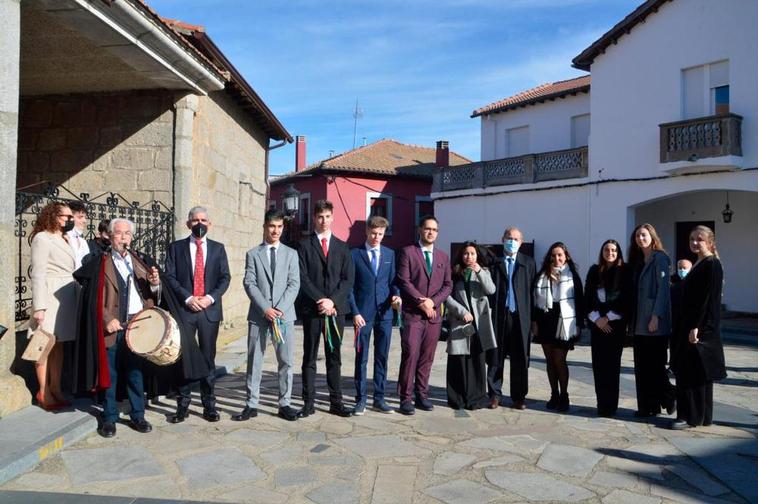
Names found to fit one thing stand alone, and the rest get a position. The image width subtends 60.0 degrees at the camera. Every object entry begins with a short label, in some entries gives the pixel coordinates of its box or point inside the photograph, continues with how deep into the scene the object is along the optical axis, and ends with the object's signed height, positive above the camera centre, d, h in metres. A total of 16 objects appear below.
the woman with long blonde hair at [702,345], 5.53 -0.69
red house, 29.78 +3.31
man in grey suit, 5.73 -0.38
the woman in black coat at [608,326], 5.97 -0.57
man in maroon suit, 6.02 -0.36
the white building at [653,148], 15.03 +3.01
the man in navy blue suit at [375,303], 5.96 -0.38
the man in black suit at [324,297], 5.83 -0.33
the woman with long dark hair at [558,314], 6.06 -0.47
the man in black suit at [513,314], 6.18 -0.49
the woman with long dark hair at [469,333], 6.14 -0.67
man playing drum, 5.15 -0.51
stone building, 5.24 +1.87
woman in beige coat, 5.34 -0.27
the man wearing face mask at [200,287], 5.58 -0.25
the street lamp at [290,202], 17.08 +1.51
